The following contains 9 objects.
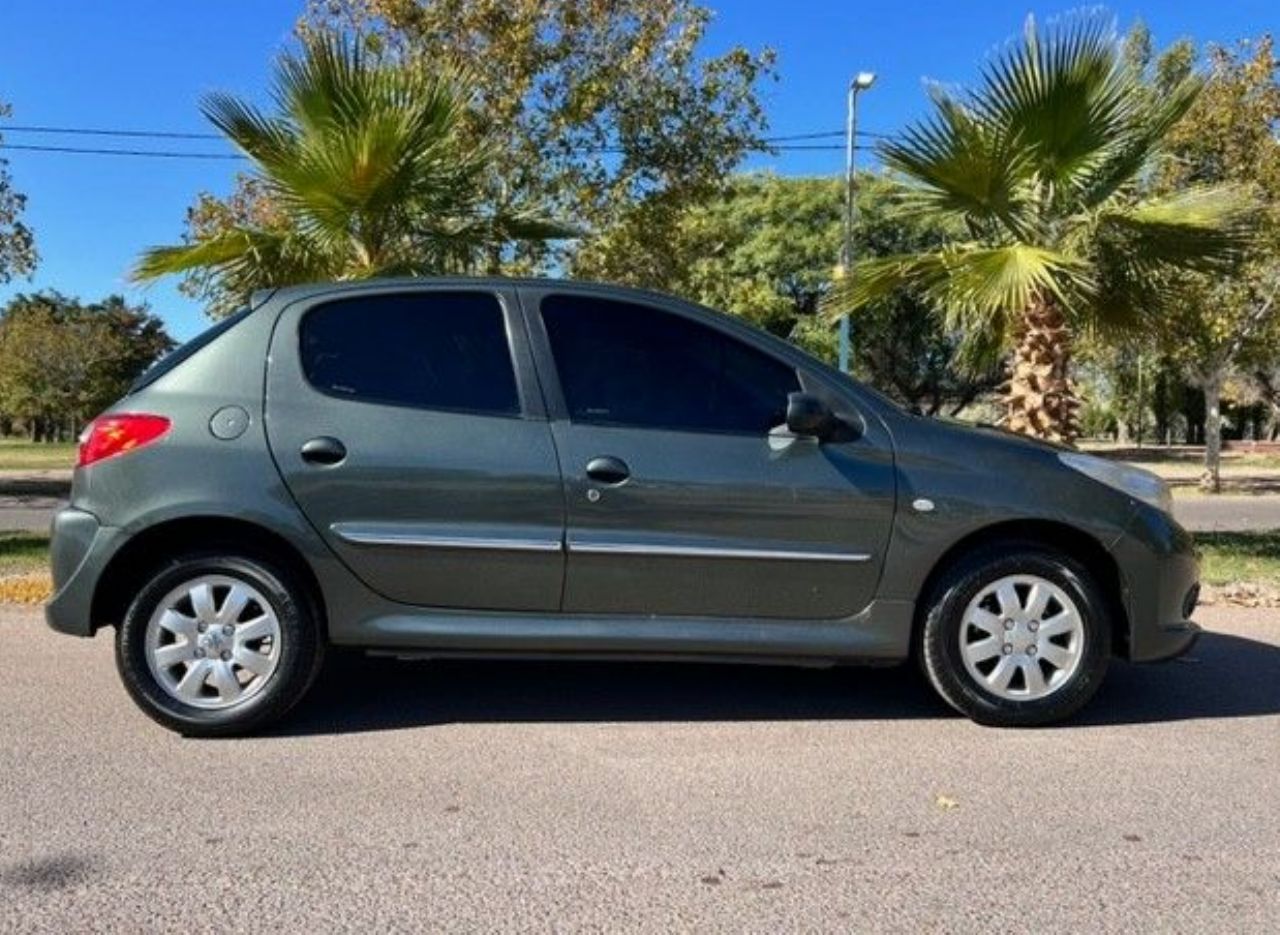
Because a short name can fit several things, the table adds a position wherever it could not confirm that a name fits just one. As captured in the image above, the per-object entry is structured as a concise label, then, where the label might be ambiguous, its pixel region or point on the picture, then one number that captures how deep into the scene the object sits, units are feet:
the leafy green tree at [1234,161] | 61.87
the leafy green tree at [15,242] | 61.57
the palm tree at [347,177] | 26.43
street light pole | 77.00
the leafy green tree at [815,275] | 108.68
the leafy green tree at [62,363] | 173.17
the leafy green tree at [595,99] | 39.99
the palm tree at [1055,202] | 27.61
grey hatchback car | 15.33
